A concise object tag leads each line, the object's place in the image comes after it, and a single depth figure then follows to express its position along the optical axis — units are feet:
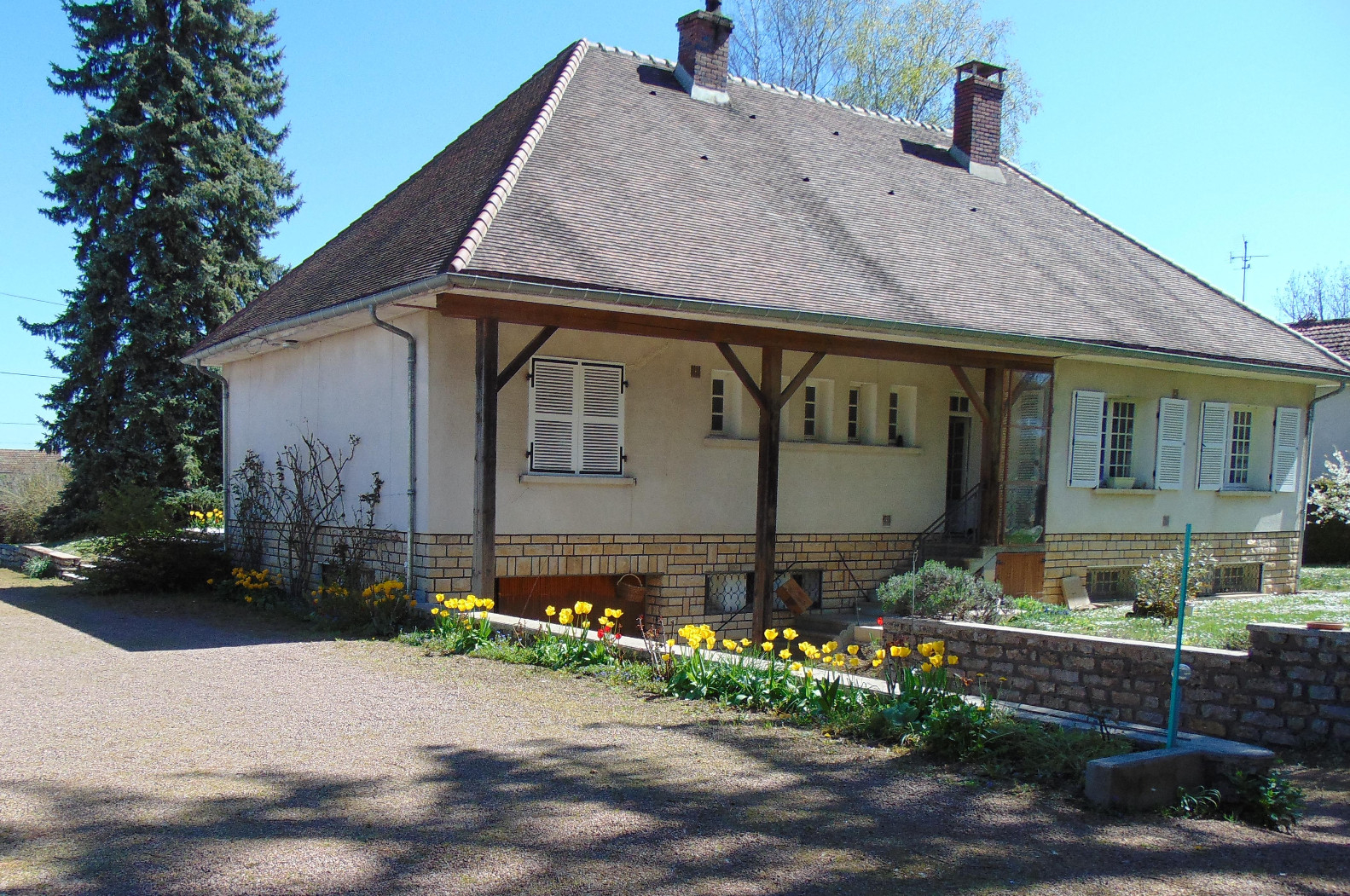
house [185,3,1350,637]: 35.94
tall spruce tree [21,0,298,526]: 70.59
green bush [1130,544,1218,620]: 42.93
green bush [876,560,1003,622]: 39.17
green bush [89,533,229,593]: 43.98
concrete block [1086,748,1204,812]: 16.65
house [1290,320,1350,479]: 80.23
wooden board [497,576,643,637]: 39.63
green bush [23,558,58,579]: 56.39
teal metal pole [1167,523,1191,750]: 17.80
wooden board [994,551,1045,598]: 46.57
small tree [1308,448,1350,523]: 68.59
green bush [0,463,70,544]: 77.61
